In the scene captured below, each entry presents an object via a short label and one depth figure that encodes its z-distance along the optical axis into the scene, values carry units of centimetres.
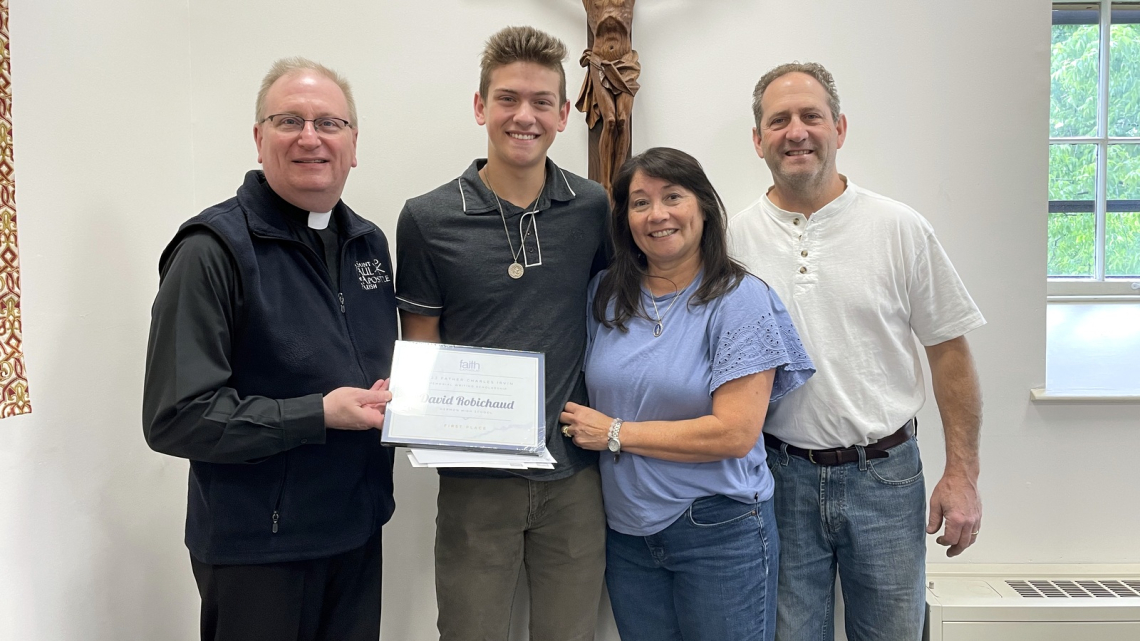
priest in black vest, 133
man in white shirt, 171
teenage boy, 164
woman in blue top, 155
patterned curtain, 141
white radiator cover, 200
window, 265
